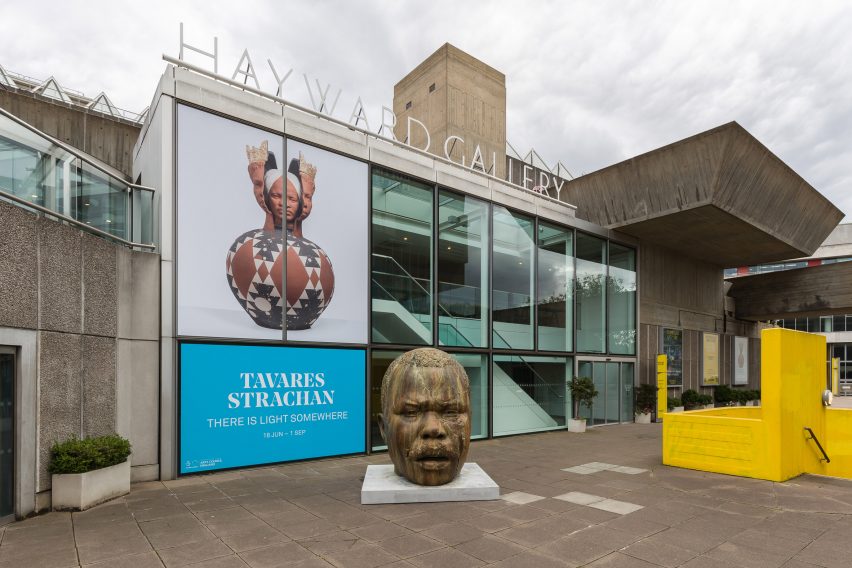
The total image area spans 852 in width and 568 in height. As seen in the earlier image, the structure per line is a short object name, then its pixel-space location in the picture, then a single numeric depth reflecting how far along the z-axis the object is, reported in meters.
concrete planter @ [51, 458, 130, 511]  7.03
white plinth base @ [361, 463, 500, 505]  7.48
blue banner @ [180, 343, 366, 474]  9.59
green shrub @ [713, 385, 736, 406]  23.78
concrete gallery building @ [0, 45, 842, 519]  7.55
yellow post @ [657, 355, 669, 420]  19.33
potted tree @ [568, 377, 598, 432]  16.72
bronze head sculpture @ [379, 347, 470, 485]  7.70
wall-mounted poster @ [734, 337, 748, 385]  25.70
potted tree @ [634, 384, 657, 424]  19.56
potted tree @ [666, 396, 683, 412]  20.23
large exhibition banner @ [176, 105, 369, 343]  9.92
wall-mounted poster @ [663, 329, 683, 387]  21.33
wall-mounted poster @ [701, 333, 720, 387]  23.42
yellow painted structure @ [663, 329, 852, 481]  9.39
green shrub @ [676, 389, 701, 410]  21.14
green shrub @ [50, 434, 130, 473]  7.09
